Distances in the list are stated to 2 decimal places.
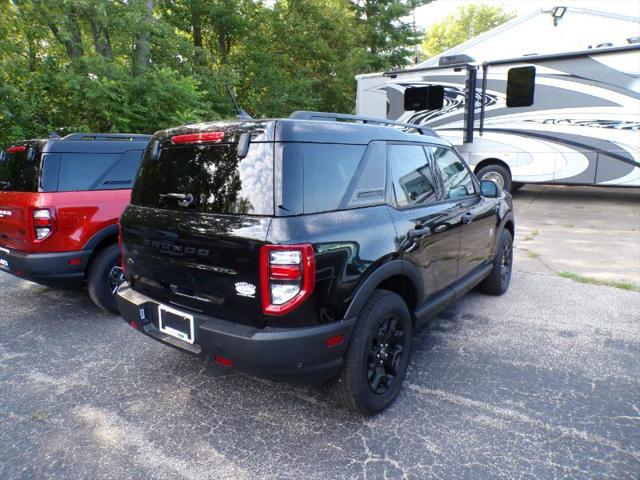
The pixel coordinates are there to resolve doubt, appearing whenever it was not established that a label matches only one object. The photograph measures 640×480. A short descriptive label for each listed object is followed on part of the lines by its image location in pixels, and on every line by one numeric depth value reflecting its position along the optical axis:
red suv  3.89
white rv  9.43
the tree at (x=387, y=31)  22.45
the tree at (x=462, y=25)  43.22
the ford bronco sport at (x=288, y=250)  2.25
